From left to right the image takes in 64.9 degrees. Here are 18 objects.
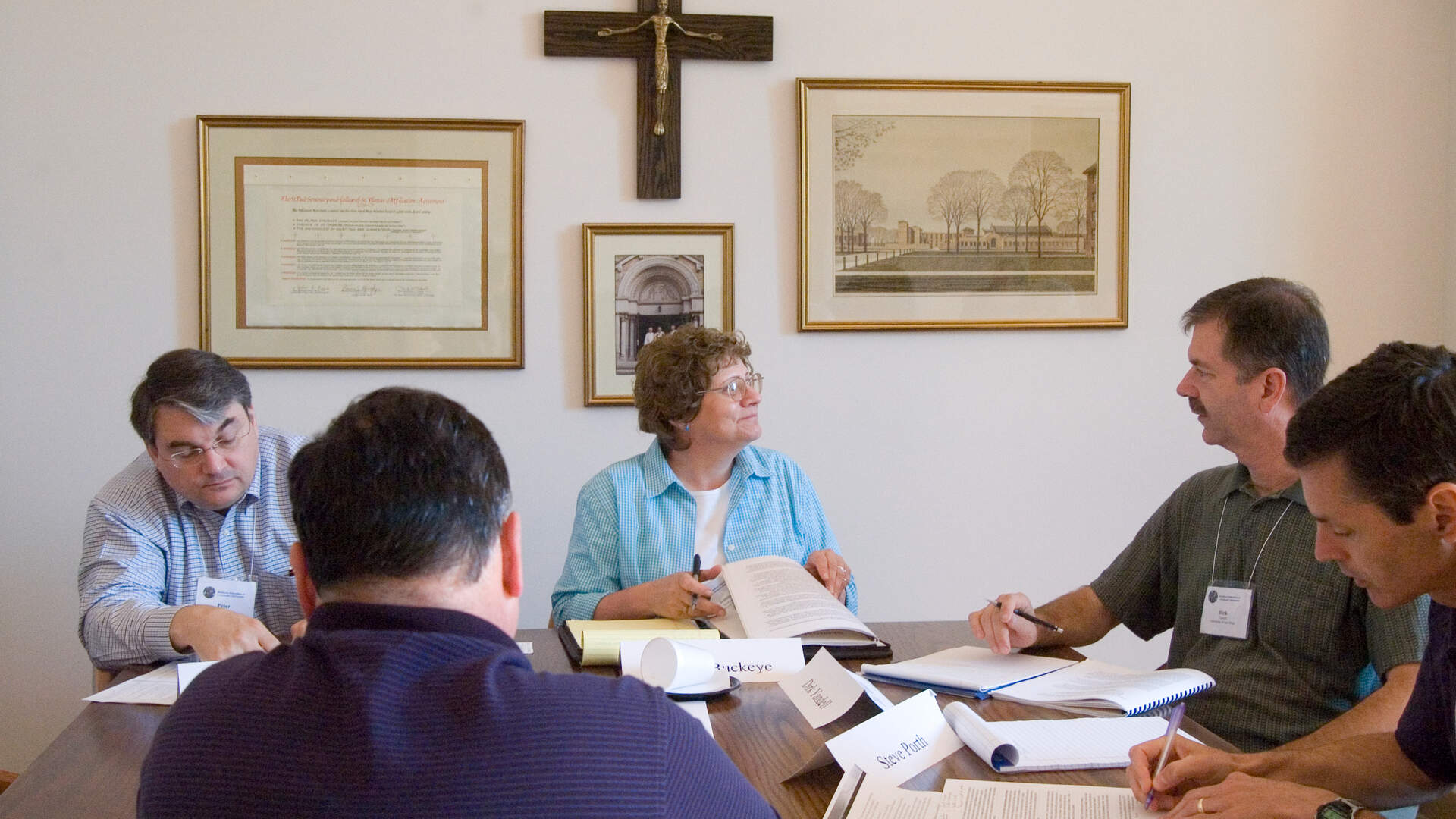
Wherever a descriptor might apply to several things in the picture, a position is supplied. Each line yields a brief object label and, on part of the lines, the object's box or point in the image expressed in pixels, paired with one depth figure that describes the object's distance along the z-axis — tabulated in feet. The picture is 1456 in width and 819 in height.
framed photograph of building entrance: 11.37
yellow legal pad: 6.59
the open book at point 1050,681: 5.74
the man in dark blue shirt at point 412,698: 3.06
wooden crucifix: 11.18
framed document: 11.04
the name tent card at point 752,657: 6.40
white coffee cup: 5.92
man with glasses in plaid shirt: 7.54
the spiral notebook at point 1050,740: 4.98
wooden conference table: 4.70
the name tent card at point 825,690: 5.38
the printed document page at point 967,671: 6.14
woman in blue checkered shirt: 8.71
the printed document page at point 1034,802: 4.50
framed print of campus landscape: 11.61
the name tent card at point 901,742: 4.88
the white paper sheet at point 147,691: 6.06
